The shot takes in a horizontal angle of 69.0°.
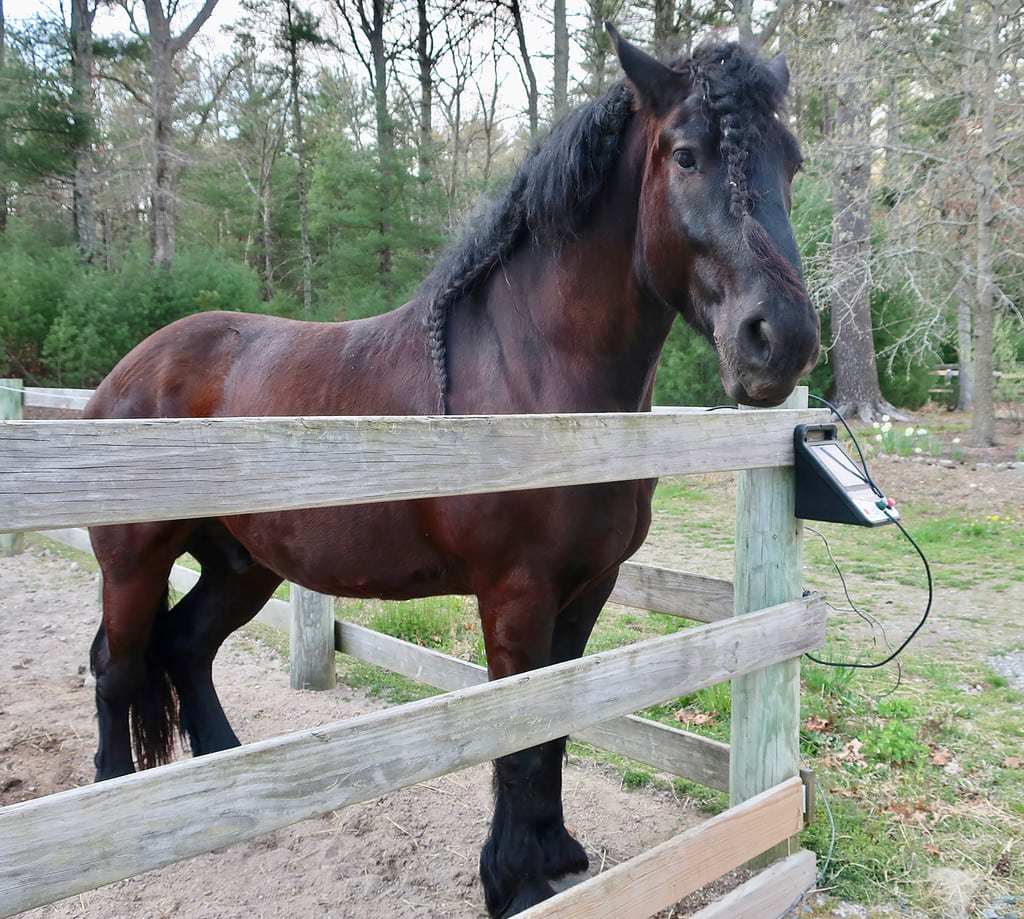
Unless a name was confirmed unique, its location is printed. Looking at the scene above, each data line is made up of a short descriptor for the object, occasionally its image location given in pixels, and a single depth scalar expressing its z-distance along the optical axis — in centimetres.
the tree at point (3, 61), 1464
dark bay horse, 180
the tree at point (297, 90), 1864
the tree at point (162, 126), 1424
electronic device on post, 199
